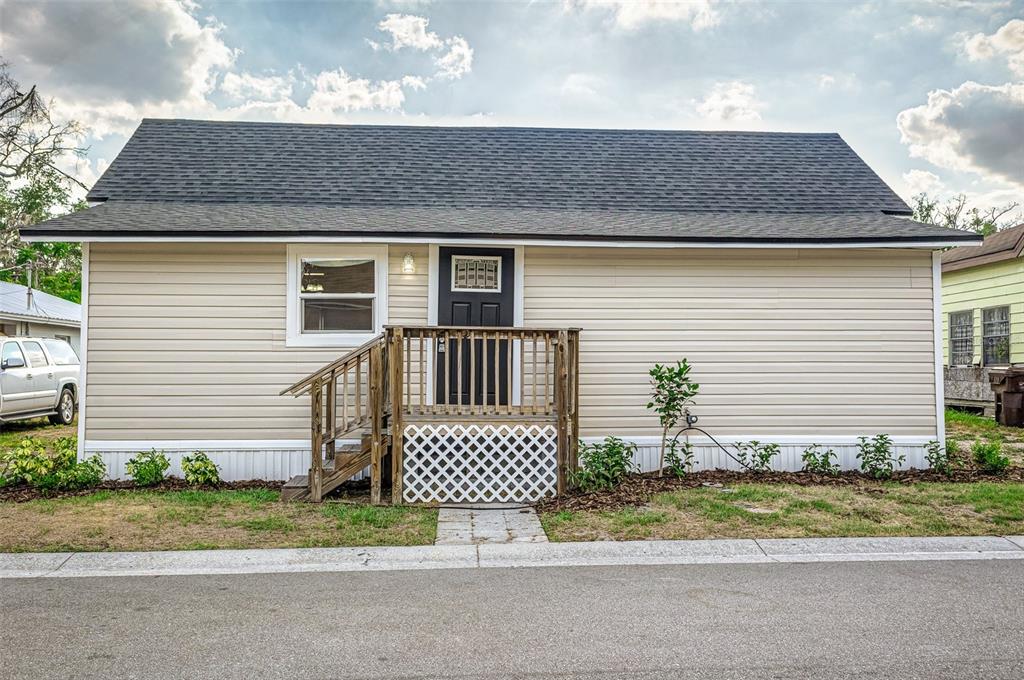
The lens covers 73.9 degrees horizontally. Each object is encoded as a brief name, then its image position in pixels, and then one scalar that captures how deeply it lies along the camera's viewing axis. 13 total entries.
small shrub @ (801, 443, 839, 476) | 8.11
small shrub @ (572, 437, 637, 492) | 7.04
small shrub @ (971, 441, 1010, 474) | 7.92
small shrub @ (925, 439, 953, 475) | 7.94
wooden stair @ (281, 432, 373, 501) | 6.83
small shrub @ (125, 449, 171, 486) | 7.45
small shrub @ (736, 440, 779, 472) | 8.17
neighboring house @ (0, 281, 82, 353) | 17.22
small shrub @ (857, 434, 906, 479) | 7.97
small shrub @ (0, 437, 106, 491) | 7.15
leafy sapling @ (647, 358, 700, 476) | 7.54
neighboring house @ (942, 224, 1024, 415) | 13.74
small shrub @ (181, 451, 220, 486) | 7.53
